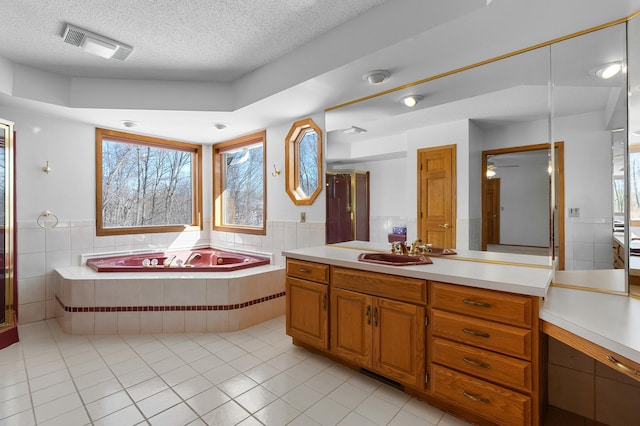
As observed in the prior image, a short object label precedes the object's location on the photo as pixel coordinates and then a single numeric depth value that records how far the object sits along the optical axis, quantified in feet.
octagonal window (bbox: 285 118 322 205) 10.25
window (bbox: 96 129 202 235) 11.98
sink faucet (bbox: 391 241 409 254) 7.66
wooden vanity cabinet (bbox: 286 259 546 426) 4.75
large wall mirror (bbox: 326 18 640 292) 5.56
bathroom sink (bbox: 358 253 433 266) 6.51
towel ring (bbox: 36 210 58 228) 10.23
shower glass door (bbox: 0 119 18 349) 8.36
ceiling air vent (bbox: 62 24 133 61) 6.77
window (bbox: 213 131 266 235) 12.99
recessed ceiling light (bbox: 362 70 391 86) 7.05
